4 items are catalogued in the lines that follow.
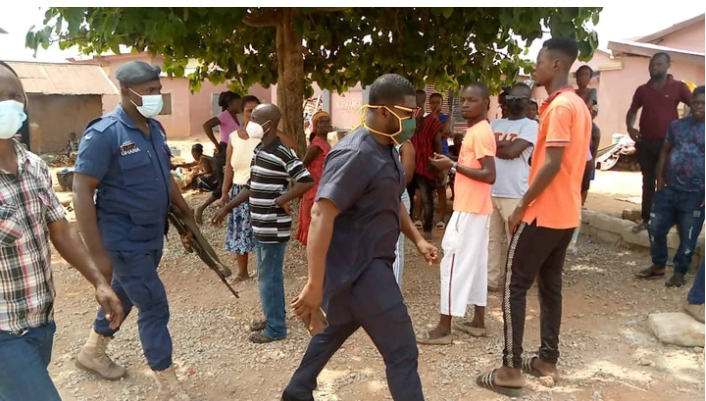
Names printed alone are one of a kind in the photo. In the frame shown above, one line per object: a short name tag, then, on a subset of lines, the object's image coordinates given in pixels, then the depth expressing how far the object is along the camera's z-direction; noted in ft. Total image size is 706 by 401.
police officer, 9.29
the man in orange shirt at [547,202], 9.95
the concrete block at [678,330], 12.71
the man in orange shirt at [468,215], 12.41
